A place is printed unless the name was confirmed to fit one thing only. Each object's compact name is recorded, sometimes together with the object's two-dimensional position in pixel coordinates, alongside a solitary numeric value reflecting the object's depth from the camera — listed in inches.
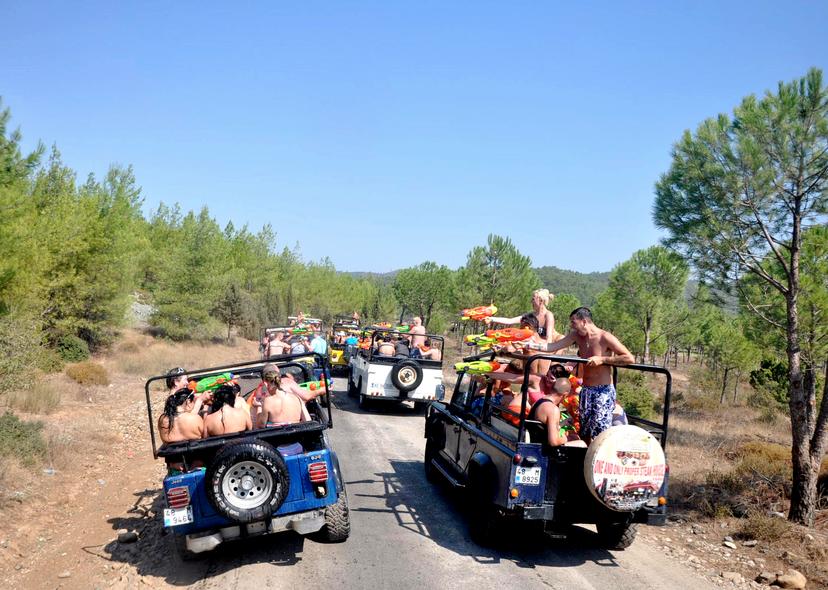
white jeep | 526.9
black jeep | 199.9
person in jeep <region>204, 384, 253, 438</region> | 224.5
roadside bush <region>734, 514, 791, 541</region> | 261.3
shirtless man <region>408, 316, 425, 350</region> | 582.2
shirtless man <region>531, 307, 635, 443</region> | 220.5
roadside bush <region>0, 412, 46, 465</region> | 329.7
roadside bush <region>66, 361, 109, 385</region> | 642.2
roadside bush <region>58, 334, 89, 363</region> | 735.1
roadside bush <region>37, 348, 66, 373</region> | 631.2
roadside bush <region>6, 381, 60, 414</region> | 467.5
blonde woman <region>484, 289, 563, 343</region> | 307.0
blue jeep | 194.5
